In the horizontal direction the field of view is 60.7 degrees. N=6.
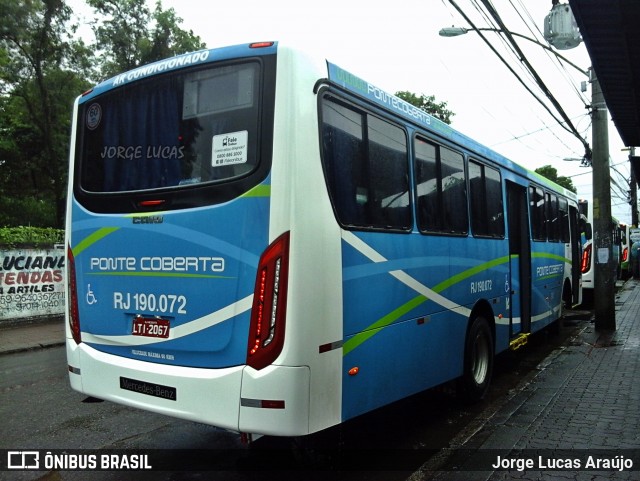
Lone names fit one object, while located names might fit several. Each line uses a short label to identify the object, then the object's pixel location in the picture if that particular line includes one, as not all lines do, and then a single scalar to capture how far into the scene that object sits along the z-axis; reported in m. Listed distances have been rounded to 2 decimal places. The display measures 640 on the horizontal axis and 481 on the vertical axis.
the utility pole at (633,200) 35.99
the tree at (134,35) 20.66
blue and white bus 3.34
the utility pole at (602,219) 11.09
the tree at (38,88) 18.20
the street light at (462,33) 10.13
